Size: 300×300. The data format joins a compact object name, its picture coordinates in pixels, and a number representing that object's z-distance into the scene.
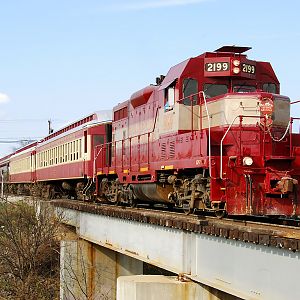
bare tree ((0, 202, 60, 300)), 23.16
